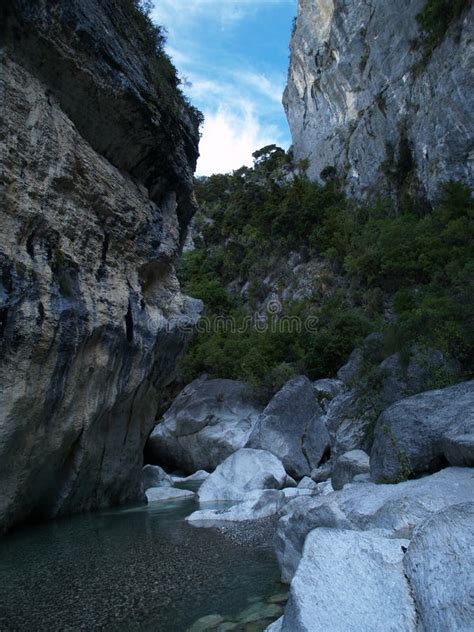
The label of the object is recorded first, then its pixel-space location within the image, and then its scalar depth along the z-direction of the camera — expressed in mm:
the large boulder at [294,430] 16812
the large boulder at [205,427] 21344
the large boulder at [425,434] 7145
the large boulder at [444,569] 2992
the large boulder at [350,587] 3240
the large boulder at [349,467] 10227
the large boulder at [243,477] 13180
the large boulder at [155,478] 17531
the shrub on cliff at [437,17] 25078
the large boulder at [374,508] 4680
